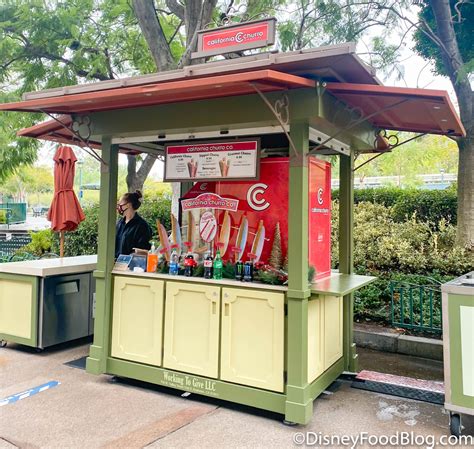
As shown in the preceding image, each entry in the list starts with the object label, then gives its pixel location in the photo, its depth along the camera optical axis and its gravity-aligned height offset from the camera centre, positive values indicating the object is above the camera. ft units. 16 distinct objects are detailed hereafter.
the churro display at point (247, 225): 13.41 +0.60
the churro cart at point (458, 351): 10.62 -2.74
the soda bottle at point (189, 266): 13.53 -0.76
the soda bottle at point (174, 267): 13.80 -0.81
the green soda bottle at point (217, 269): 12.88 -0.81
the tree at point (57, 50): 27.17 +13.49
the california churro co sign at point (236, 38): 11.73 +6.02
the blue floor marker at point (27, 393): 12.32 -4.71
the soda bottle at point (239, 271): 12.66 -0.87
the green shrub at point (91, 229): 32.42 +1.03
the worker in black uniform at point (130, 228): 17.20 +0.59
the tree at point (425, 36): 20.53 +11.69
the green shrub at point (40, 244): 35.87 -0.23
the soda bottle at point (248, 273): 12.50 -0.89
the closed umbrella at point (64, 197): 18.67 +2.03
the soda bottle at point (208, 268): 13.03 -0.79
